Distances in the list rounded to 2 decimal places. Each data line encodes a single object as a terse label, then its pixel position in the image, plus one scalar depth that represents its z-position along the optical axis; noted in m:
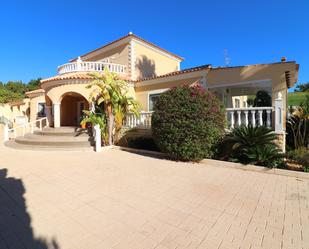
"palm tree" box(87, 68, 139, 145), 10.73
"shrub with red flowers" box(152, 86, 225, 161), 7.31
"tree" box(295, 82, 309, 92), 45.41
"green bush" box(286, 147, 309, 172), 6.35
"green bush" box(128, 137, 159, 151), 10.32
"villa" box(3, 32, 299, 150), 8.47
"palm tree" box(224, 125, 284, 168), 6.66
